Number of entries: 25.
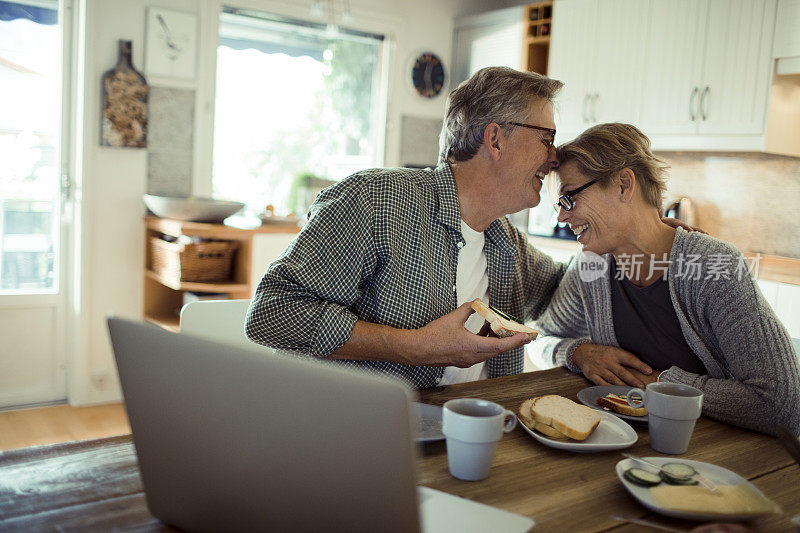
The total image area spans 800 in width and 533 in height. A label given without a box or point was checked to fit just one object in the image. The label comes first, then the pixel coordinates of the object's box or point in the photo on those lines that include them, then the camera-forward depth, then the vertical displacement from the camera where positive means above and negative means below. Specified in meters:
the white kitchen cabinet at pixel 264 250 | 3.56 -0.40
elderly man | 1.46 -0.18
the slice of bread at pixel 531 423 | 1.12 -0.39
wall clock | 4.68 +0.70
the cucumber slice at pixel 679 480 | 0.94 -0.38
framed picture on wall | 3.69 +0.64
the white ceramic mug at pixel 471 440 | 0.93 -0.34
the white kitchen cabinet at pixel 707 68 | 3.20 +0.62
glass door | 3.57 -0.20
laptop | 0.65 -0.27
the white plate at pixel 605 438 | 1.08 -0.39
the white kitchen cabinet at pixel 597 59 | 3.73 +0.72
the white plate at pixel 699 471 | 0.85 -0.38
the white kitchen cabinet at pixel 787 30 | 3.04 +0.74
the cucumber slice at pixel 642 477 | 0.93 -0.38
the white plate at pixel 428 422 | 1.08 -0.39
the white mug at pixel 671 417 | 1.08 -0.34
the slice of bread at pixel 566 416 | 1.11 -0.37
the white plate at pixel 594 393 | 1.34 -0.40
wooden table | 0.84 -0.41
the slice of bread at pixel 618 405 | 1.27 -0.39
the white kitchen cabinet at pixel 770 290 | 3.04 -0.38
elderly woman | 1.31 -0.23
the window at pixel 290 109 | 4.18 +0.40
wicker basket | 3.35 -0.46
